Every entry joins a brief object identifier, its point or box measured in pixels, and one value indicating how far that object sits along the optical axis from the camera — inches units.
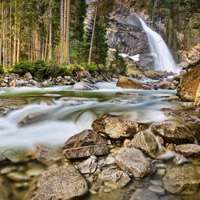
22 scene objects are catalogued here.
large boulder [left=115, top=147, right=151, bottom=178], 183.6
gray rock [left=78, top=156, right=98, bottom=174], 187.4
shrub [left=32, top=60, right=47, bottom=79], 702.5
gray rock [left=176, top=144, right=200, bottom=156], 204.2
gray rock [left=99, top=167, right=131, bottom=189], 174.4
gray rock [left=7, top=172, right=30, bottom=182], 183.2
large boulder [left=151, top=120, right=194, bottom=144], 217.9
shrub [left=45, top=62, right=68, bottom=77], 713.0
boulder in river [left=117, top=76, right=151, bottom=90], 588.6
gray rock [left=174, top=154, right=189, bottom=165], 197.3
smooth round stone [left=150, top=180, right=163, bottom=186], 176.5
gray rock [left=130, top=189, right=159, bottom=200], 162.6
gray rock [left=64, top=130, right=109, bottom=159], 202.2
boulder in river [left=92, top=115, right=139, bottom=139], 225.7
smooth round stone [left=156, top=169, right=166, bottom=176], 187.5
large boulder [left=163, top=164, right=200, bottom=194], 170.1
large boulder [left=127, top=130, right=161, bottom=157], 209.2
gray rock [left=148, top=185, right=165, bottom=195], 169.0
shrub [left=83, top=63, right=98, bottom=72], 861.2
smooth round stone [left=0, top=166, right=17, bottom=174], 189.5
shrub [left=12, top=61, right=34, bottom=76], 703.6
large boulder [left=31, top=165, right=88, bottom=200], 162.2
